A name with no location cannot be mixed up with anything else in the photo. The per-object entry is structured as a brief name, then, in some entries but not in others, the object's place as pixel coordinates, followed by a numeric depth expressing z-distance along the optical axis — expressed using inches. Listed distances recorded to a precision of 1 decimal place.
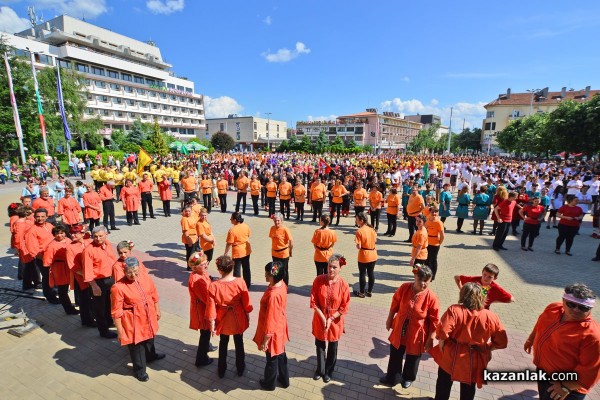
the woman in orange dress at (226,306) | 151.6
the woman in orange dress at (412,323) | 144.5
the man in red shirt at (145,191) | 485.1
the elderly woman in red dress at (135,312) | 152.9
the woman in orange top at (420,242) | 245.0
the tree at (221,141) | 2722.7
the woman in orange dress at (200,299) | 161.8
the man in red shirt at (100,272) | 189.8
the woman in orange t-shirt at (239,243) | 243.3
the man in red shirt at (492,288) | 155.0
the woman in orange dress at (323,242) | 236.5
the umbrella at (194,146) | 1086.4
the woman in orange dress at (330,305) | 153.4
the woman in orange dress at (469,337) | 123.4
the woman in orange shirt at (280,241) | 244.8
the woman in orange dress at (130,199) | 447.8
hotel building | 2087.8
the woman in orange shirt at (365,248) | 233.0
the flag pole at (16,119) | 789.9
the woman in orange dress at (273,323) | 143.9
